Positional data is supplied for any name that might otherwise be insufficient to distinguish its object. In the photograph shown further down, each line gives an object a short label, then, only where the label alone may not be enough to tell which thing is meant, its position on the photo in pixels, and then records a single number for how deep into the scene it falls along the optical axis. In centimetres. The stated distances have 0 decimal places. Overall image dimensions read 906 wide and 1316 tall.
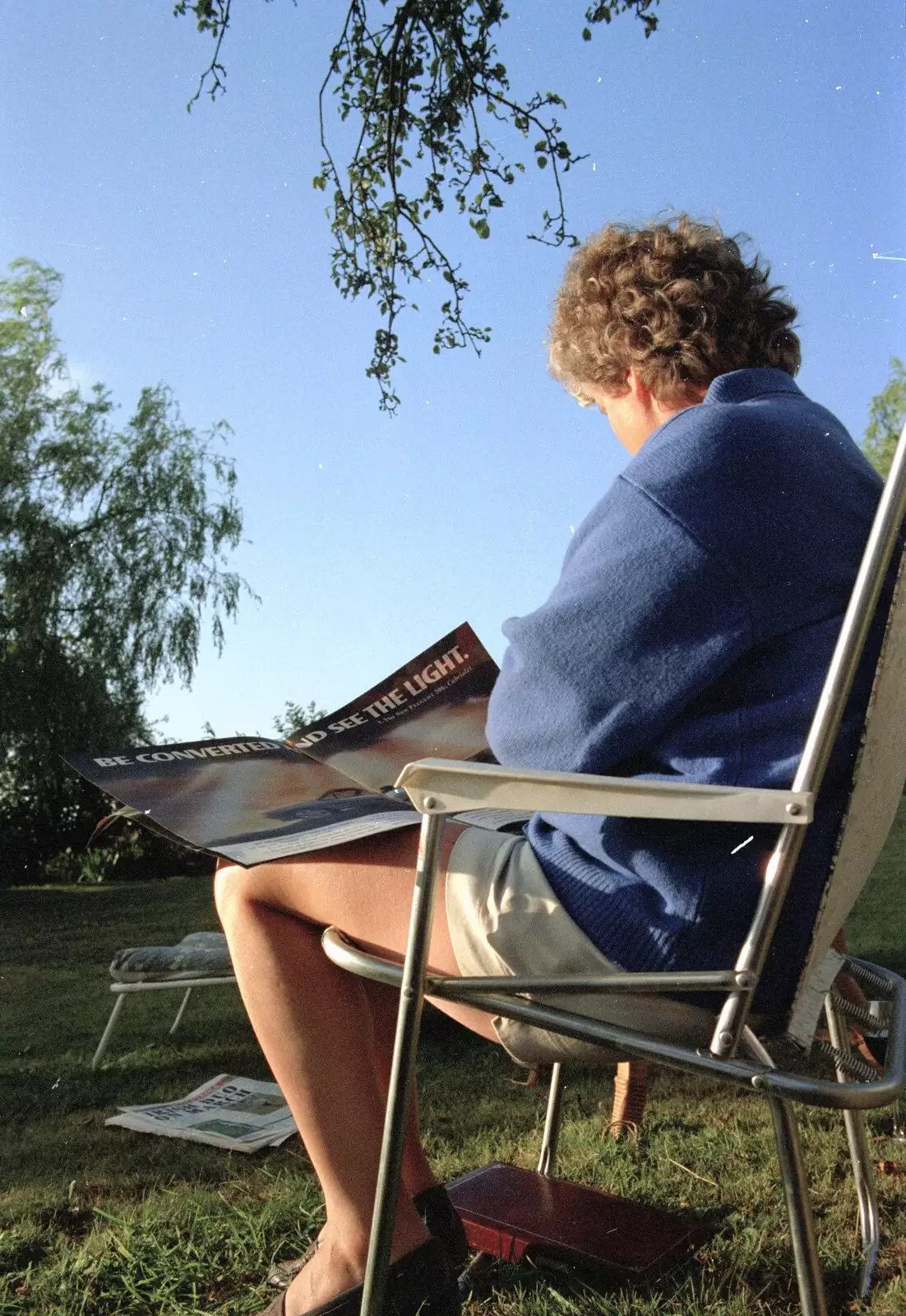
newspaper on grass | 212
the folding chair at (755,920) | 76
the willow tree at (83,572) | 798
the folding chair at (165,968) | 289
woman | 89
